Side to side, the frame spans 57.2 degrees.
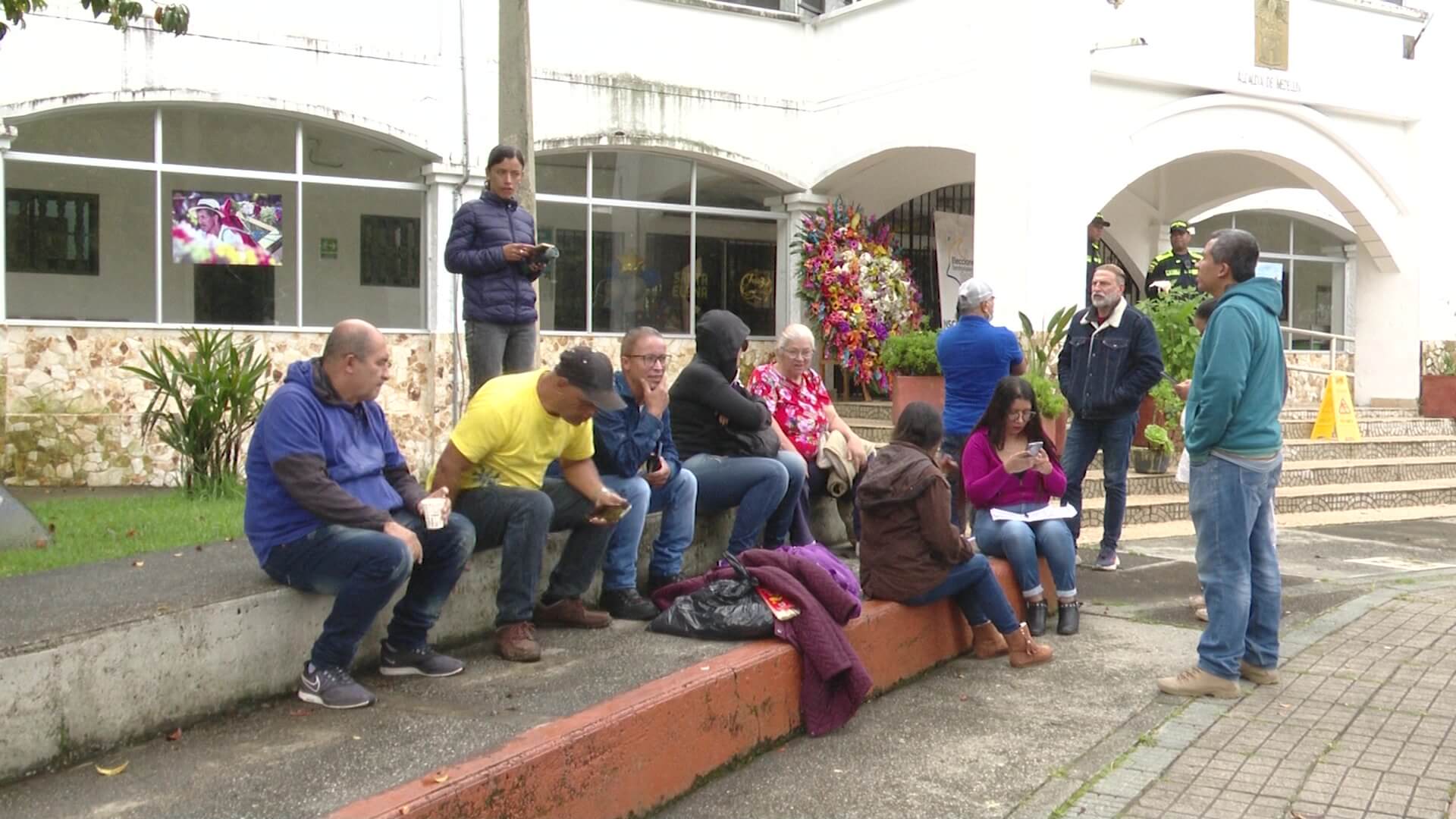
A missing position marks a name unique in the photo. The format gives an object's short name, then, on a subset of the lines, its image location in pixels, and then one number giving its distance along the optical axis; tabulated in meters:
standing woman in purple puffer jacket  7.52
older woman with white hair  7.42
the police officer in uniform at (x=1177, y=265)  12.86
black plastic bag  5.38
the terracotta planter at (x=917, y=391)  11.95
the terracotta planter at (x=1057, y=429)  10.63
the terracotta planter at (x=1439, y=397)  15.27
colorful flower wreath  14.20
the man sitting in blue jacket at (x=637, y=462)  5.99
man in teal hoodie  5.65
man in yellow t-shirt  5.27
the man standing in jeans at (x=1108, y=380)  8.11
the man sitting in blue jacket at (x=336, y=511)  4.50
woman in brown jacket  5.95
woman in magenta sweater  6.80
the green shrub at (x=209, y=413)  8.17
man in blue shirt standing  7.79
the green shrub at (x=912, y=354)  12.00
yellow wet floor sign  13.74
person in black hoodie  6.71
